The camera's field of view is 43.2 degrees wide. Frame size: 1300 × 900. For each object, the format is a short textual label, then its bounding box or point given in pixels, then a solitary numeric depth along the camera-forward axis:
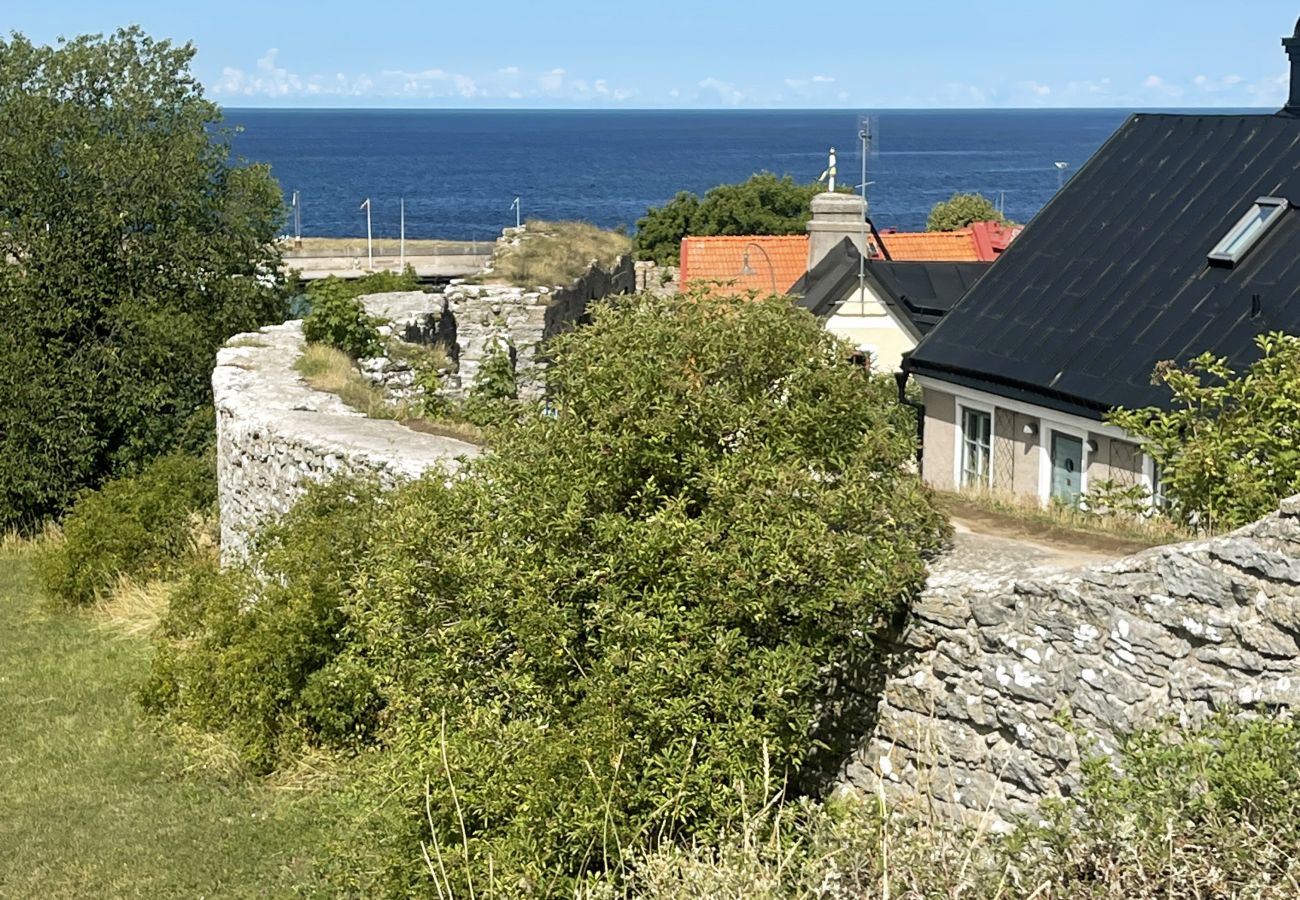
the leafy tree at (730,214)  55.12
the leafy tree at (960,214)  58.16
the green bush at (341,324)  16.75
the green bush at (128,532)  15.60
